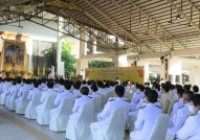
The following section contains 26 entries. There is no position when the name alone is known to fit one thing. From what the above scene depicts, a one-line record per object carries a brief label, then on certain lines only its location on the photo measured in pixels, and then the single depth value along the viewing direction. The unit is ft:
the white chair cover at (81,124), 17.60
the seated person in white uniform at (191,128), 11.30
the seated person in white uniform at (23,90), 28.86
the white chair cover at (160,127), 12.55
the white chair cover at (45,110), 23.31
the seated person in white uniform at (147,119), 13.38
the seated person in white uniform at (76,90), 23.37
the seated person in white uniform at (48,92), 23.64
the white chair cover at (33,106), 26.06
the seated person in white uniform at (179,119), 14.23
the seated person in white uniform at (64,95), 21.29
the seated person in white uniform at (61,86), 26.65
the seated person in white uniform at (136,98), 23.36
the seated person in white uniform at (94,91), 22.68
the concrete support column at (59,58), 83.05
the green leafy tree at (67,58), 93.50
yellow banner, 50.02
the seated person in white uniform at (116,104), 15.79
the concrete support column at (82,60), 78.12
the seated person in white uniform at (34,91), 26.13
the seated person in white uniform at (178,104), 16.63
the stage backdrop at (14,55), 75.46
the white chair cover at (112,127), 15.20
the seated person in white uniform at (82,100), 17.70
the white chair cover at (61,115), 21.02
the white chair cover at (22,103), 28.78
